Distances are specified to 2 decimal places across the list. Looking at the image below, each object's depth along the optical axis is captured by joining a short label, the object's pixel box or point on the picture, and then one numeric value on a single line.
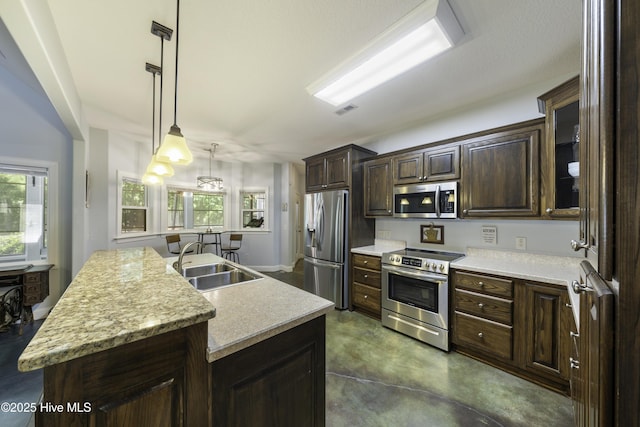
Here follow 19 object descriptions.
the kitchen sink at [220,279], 1.87
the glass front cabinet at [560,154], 1.76
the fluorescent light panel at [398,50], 1.43
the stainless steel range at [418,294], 2.32
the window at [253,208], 5.67
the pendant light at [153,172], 2.00
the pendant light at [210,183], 4.08
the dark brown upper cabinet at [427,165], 2.55
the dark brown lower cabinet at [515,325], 1.76
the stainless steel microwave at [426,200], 2.55
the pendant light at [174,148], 1.60
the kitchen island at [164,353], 0.61
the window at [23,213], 2.82
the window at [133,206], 3.93
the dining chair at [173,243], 4.52
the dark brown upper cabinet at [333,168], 3.35
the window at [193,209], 4.95
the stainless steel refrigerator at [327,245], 3.31
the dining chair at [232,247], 5.22
